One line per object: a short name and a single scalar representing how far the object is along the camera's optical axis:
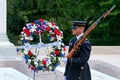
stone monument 13.09
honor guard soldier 4.77
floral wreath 7.24
